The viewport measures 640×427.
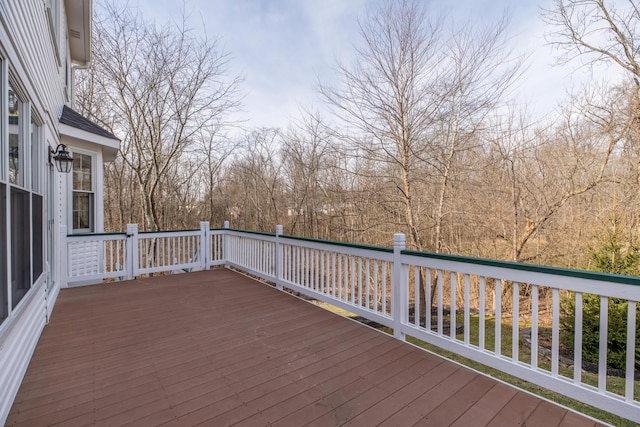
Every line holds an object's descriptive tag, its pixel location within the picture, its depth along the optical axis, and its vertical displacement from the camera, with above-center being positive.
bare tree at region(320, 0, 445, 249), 6.32 +2.58
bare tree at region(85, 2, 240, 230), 8.41 +3.80
